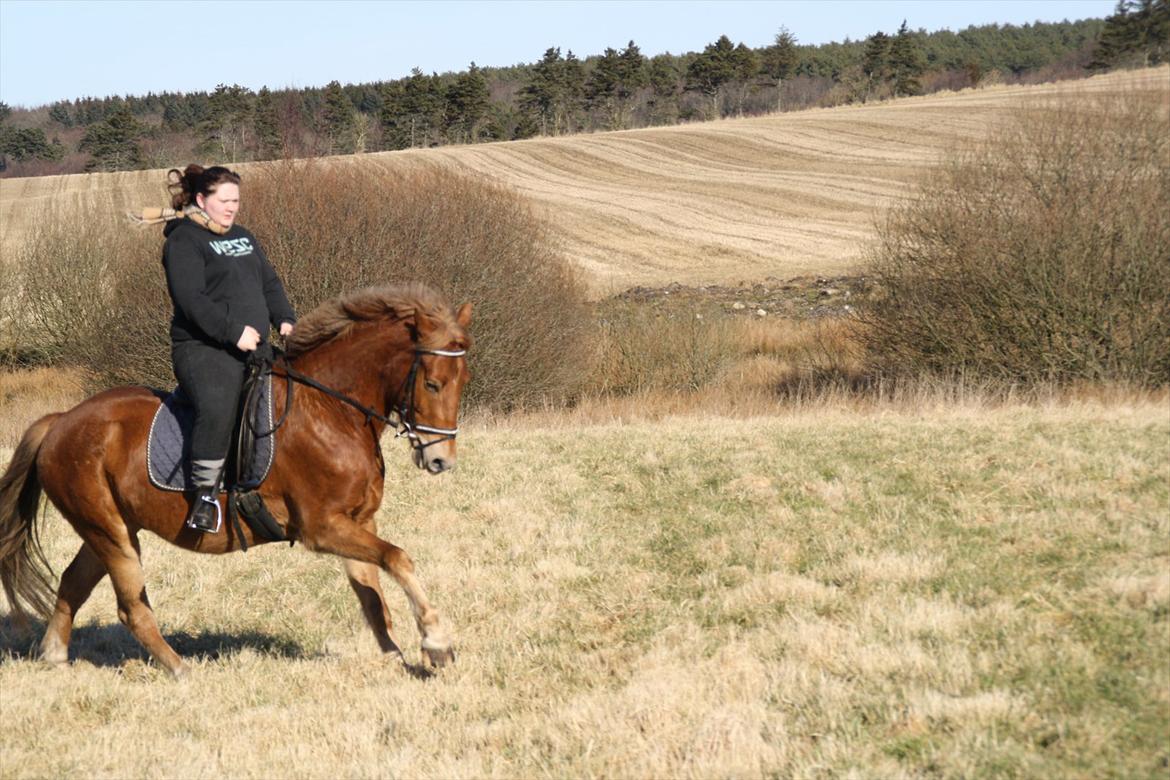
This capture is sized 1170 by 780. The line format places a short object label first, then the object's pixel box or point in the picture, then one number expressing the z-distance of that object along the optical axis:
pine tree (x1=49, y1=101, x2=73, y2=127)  129.88
